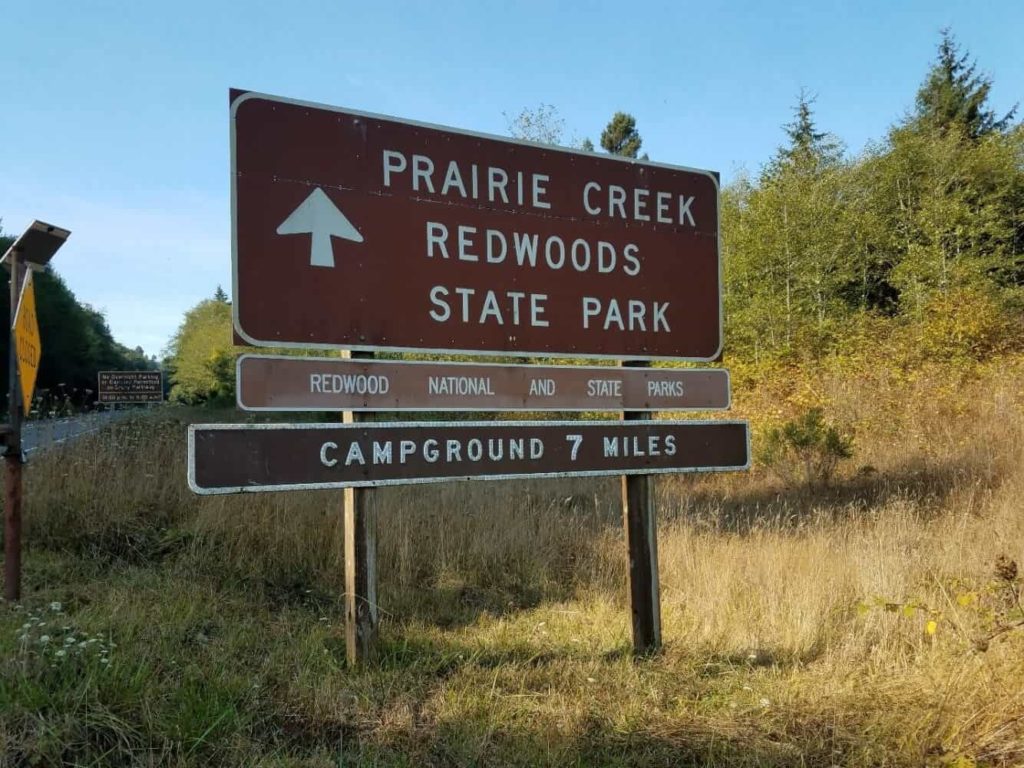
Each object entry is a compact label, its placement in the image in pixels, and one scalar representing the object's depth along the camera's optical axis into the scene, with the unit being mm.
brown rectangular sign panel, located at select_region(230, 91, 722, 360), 3381
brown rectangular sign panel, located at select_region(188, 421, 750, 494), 3145
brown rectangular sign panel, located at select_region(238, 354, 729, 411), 3256
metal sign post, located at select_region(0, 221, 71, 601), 4798
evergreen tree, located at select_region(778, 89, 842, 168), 24109
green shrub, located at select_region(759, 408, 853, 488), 9023
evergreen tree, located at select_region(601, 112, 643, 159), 48531
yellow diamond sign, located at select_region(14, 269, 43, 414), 5215
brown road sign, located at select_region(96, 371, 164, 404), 32656
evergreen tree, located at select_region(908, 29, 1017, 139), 30312
